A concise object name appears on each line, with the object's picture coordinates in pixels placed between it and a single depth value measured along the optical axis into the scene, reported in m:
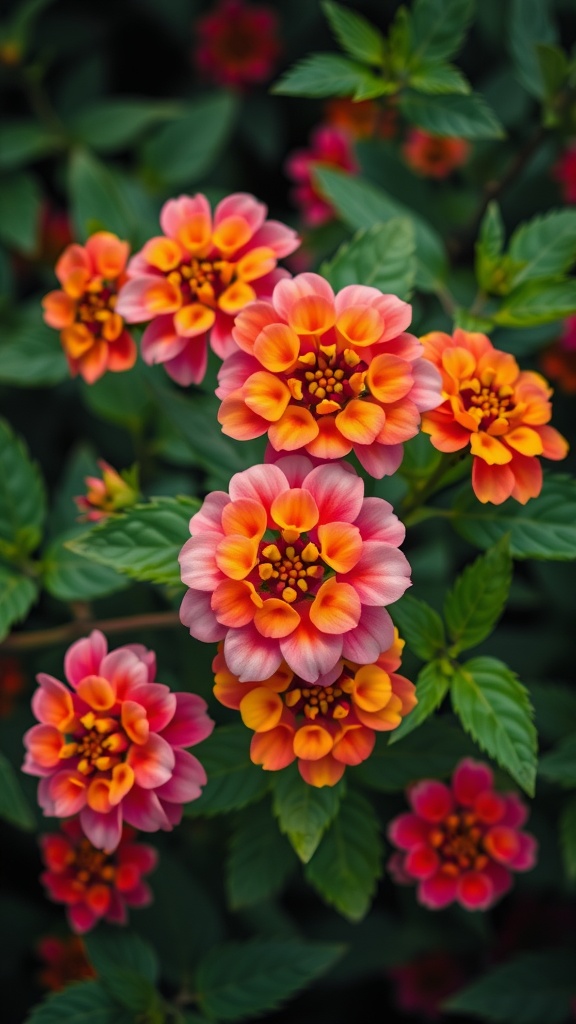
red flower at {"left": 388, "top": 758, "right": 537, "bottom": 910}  0.56
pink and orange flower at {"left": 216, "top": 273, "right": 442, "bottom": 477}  0.50
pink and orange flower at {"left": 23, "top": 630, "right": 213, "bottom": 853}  0.51
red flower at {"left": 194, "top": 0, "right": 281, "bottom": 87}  0.71
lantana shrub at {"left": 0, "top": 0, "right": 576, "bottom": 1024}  0.50
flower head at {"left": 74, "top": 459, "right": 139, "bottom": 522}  0.56
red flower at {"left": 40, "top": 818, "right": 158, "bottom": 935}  0.56
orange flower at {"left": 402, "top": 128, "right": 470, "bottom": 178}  0.70
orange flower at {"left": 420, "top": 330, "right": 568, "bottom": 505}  0.51
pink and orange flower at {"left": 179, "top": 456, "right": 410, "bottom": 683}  0.49
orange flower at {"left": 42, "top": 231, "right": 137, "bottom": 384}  0.55
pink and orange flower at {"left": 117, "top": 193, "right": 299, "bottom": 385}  0.53
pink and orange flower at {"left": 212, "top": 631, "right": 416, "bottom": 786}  0.50
